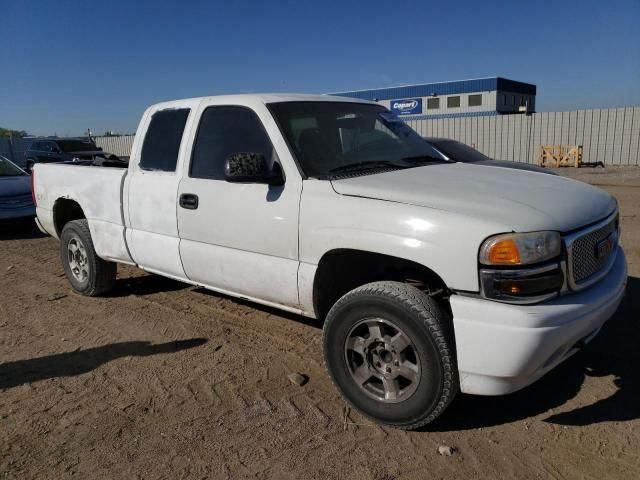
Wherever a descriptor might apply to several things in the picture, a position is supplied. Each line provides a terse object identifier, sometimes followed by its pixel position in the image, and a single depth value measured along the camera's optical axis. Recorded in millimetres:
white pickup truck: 2670
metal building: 41688
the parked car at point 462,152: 9397
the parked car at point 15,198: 9750
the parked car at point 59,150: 17797
